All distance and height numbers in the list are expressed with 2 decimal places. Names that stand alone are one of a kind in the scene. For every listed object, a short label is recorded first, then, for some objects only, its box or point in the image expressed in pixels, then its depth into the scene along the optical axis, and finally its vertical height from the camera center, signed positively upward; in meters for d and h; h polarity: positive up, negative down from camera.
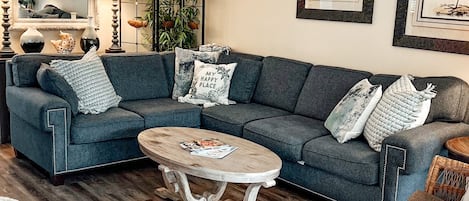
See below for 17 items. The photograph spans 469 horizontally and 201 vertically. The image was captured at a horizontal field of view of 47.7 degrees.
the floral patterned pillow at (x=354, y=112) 3.47 -0.63
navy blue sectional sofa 3.20 -0.80
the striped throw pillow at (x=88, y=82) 3.92 -0.57
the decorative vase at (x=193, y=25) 5.54 -0.16
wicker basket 2.48 -0.75
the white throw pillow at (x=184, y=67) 4.72 -0.51
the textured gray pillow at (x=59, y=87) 3.77 -0.58
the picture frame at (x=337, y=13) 4.14 +0.01
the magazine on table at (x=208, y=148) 3.12 -0.83
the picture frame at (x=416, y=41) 3.61 -0.16
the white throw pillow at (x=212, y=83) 4.54 -0.62
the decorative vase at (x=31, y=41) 4.84 -0.33
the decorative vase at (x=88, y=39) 5.32 -0.33
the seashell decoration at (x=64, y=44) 5.17 -0.37
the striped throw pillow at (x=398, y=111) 3.21 -0.58
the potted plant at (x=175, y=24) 5.54 -0.15
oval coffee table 2.87 -0.85
